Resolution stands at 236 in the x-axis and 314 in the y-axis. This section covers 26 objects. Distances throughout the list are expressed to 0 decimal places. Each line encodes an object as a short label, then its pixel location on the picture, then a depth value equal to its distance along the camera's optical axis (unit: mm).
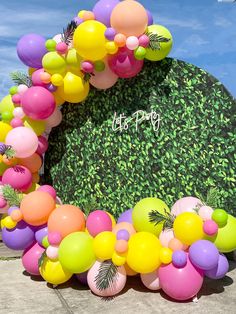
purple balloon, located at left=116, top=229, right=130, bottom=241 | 3240
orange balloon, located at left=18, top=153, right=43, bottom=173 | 4098
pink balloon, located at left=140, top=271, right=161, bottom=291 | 3291
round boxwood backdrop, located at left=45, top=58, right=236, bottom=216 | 3680
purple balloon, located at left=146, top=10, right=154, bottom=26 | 3735
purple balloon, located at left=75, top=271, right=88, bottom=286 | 3512
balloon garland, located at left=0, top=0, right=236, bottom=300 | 3148
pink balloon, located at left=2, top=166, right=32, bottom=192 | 3908
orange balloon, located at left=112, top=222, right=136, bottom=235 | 3469
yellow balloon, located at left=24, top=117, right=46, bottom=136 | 4074
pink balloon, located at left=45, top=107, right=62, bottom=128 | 4301
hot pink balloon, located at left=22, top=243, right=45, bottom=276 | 3635
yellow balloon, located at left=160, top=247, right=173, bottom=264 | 3127
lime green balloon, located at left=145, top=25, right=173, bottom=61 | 3631
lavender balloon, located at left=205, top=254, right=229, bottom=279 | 3195
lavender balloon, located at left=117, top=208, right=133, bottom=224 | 3684
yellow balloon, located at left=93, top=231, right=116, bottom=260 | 3209
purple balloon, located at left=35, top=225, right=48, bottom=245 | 3617
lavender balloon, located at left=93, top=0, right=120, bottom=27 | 3723
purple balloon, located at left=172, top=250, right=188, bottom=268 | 3068
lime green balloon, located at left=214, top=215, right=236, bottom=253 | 3148
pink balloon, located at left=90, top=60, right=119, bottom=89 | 3926
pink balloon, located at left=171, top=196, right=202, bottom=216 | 3381
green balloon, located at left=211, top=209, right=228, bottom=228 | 3119
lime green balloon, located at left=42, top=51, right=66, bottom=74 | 3817
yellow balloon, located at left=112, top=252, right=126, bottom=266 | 3182
